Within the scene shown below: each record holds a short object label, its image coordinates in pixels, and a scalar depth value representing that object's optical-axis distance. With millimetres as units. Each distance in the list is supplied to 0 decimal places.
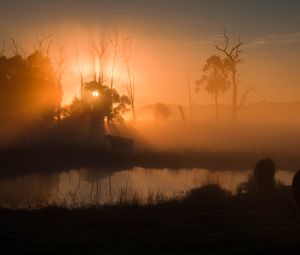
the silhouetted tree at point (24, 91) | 61125
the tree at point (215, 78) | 102312
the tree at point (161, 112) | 151250
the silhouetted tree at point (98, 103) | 68812
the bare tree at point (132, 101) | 91206
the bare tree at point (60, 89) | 66906
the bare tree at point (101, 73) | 76000
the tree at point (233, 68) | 83750
